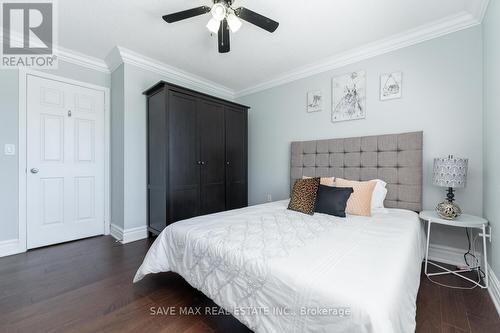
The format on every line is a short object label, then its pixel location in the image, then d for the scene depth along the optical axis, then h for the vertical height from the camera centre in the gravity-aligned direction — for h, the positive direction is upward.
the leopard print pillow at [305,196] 2.20 -0.31
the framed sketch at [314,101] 3.12 +0.91
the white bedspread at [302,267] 0.87 -0.50
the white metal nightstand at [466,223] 1.79 -0.46
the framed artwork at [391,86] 2.49 +0.91
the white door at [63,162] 2.64 +0.04
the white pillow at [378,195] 2.35 -0.31
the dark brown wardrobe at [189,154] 2.76 +0.15
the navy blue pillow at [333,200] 2.09 -0.33
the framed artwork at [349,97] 2.75 +0.87
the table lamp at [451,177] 1.91 -0.10
